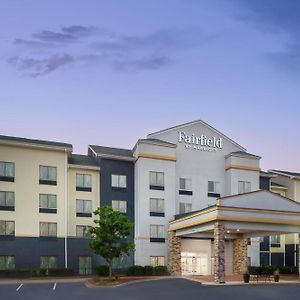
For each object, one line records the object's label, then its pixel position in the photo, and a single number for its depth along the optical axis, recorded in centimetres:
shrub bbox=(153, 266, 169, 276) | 4912
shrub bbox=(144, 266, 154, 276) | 4875
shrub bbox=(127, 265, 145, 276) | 4856
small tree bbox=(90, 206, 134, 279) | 4119
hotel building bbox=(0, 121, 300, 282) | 4901
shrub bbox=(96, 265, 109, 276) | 4772
